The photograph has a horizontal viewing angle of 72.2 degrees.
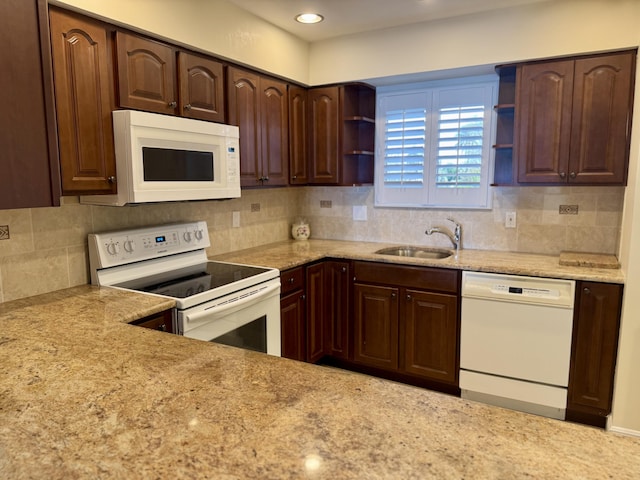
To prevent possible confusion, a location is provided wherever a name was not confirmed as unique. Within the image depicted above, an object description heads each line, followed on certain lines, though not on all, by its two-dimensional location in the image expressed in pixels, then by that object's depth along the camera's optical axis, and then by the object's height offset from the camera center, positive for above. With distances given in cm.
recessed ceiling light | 279 +111
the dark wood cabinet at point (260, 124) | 272 +43
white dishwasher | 249 -89
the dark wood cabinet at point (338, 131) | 330 +45
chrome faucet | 320 -31
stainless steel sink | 329 -47
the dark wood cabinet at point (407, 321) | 279 -87
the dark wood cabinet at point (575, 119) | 250 +42
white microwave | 201 +15
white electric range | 206 -48
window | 314 +35
